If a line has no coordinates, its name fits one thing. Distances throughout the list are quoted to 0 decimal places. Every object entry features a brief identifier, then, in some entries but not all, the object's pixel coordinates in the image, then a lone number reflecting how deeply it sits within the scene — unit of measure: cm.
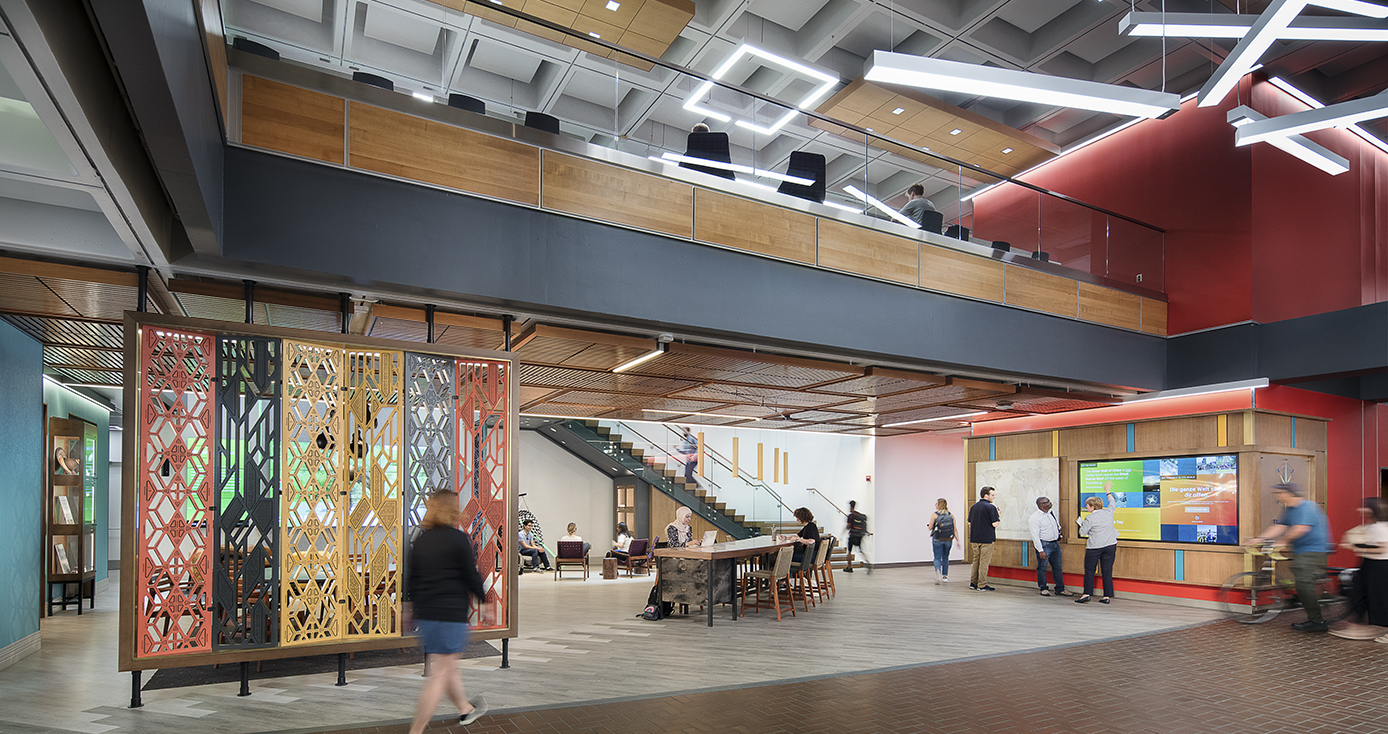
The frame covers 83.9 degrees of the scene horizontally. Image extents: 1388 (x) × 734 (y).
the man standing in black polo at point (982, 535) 1296
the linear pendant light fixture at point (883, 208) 884
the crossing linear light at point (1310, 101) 1059
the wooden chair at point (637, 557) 1505
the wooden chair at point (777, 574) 956
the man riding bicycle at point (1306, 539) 852
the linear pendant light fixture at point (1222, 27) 547
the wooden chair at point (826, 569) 1130
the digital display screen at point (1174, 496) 1052
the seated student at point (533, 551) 1596
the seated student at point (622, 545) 1555
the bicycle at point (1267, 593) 899
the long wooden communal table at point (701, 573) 918
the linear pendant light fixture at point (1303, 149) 693
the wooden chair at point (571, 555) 1505
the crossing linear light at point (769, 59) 782
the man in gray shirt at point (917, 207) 951
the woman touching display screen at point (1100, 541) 1136
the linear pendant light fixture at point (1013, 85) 551
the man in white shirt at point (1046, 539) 1207
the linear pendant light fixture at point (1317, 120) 595
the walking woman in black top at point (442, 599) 445
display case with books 979
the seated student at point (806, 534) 1082
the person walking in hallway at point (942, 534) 1387
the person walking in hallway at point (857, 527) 1673
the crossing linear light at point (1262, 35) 499
